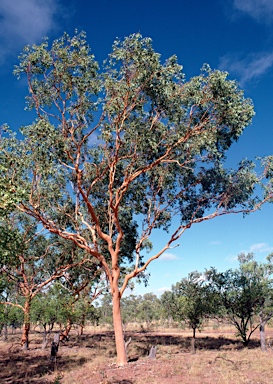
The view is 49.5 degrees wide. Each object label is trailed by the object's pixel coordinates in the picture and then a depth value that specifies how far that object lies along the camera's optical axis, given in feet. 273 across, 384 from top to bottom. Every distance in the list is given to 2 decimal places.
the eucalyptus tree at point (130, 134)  55.06
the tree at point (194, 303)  84.99
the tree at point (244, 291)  82.17
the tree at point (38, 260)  86.61
